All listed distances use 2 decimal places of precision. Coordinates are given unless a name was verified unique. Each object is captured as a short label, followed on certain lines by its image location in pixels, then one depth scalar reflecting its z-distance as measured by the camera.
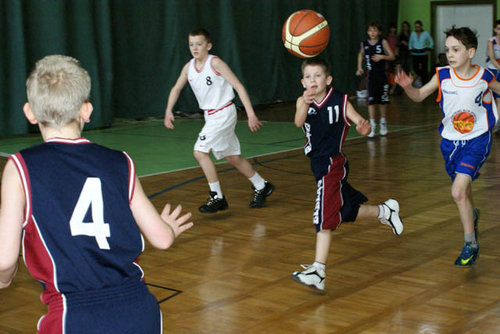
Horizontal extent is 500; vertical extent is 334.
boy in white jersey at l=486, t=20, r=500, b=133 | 9.13
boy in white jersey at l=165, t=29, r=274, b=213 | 5.68
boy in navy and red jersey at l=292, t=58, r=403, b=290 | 3.86
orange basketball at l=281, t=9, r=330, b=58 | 5.91
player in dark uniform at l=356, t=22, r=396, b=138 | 9.78
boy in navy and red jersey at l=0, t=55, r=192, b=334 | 1.70
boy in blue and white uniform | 4.07
